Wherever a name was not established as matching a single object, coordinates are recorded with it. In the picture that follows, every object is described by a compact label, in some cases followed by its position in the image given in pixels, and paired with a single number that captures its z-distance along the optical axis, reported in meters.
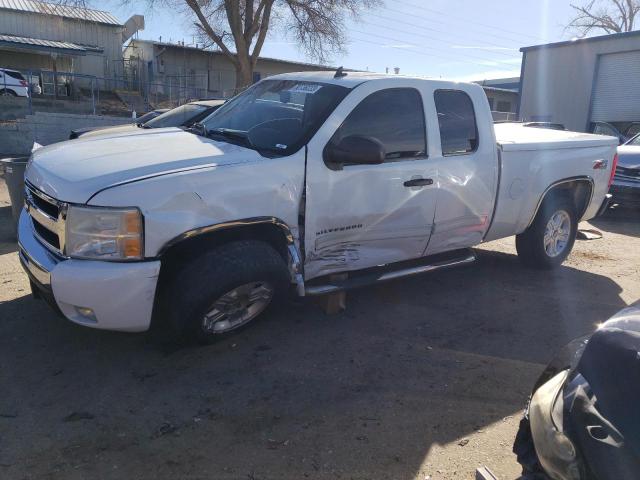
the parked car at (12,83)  20.81
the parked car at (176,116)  8.55
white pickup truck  3.10
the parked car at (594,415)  1.54
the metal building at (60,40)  28.72
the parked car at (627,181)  9.43
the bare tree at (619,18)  43.75
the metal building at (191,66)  31.47
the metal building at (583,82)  21.55
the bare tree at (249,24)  24.58
